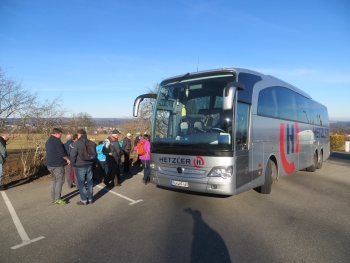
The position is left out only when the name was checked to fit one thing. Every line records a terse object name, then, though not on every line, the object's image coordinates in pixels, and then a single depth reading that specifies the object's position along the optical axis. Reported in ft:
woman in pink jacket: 30.49
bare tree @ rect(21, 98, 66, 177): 36.45
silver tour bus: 19.62
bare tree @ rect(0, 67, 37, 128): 34.55
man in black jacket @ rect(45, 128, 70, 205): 21.75
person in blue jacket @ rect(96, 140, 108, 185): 29.19
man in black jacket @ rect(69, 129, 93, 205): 21.54
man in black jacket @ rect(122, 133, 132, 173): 37.78
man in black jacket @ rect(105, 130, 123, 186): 30.35
